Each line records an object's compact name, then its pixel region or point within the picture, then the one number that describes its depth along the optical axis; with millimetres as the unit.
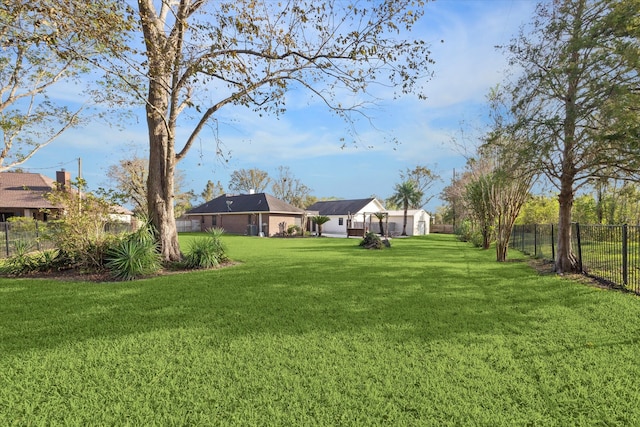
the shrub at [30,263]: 9461
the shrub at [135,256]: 8945
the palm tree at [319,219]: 32938
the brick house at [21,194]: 27422
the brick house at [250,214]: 33969
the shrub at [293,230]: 33431
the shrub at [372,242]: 18469
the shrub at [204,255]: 10656
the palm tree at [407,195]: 42281
